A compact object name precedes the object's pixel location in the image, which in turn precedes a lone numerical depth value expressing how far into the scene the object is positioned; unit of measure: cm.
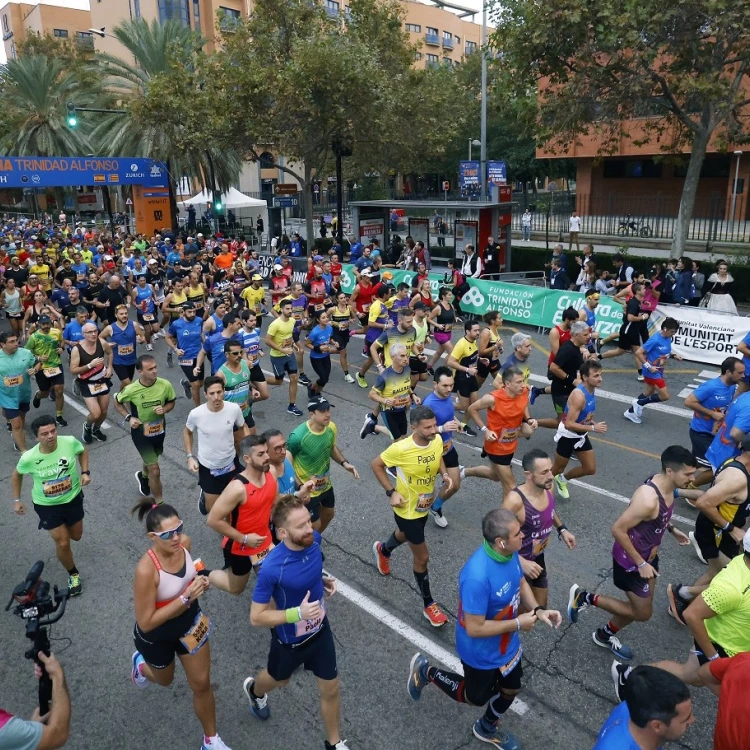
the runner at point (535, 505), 471
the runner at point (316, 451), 583
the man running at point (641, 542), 464
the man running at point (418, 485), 542
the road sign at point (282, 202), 2991
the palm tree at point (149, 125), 3131
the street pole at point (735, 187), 2482
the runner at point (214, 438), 638
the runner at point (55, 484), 582
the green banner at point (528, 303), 1387
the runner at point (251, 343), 977
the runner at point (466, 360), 877
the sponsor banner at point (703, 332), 1237
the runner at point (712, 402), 666
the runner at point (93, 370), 891
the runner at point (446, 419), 661
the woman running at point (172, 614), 395
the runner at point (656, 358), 932
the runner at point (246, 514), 500
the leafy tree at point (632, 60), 1437
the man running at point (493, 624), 381
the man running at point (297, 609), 386
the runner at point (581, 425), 684
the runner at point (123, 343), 1014
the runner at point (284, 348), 1032
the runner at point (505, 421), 680
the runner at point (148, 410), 718
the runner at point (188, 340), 1034
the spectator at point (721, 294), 1461
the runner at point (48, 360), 976
